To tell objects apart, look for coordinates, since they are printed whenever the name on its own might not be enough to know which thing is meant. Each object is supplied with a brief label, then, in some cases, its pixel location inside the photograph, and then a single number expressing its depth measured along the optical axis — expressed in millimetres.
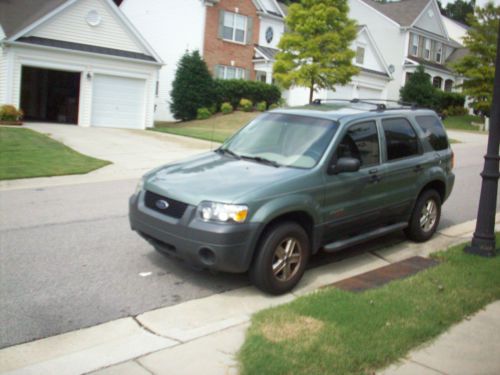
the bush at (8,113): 21469
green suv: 5414
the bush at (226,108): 29359
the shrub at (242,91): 30172
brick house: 32188
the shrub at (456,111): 42259
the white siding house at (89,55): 22375
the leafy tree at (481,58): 33594
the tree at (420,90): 39844
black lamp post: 6906
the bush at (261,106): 30484
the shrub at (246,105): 29922
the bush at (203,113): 29172
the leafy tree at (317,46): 25938
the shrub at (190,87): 29031
